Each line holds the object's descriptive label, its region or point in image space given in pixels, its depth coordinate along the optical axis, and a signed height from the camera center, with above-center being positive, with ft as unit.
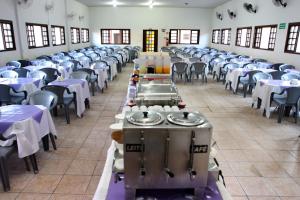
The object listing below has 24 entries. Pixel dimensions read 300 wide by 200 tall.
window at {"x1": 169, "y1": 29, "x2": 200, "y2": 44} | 51.13 +1.86
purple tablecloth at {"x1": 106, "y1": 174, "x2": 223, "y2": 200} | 4.15 -2.73
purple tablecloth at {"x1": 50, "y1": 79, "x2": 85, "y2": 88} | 14.19 -2.51
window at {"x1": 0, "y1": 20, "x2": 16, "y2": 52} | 20.66 +0.45
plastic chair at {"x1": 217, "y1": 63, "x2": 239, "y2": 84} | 23.25 -2.56
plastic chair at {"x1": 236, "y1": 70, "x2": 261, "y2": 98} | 19.57 -2.92
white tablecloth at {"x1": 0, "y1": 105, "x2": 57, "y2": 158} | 7.95 -3.33
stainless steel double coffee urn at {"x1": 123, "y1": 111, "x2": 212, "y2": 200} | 3.56 -1.69
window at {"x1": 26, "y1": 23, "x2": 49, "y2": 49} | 25.40 +0.73
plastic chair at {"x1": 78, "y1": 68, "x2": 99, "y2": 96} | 19.61 -2.94
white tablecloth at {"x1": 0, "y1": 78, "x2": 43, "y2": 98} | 13.78 -2.58
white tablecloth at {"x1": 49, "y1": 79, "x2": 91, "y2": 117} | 14.03 -3.29
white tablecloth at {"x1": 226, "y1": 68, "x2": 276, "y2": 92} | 20.35 -2.64
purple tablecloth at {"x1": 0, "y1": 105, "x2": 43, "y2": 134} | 7.91 -2.69
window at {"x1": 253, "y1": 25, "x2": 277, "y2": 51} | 25.75 +1.08
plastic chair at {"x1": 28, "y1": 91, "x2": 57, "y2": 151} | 10.85 -2.68
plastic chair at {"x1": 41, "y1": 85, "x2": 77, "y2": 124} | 13.16 -3.21
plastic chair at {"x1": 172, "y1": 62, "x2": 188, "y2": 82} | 24.99 -2.46
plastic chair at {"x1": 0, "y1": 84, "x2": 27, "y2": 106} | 12.75 -3.12
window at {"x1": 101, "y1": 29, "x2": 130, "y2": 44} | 50.47 +1.56
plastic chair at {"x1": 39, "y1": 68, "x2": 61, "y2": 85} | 18.42 -2.56
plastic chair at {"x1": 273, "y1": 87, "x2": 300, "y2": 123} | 13.97 -3.31
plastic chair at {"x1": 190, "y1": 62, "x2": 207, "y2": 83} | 25.07 -2.48
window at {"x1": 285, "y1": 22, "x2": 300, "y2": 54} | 21.27 +0.71
